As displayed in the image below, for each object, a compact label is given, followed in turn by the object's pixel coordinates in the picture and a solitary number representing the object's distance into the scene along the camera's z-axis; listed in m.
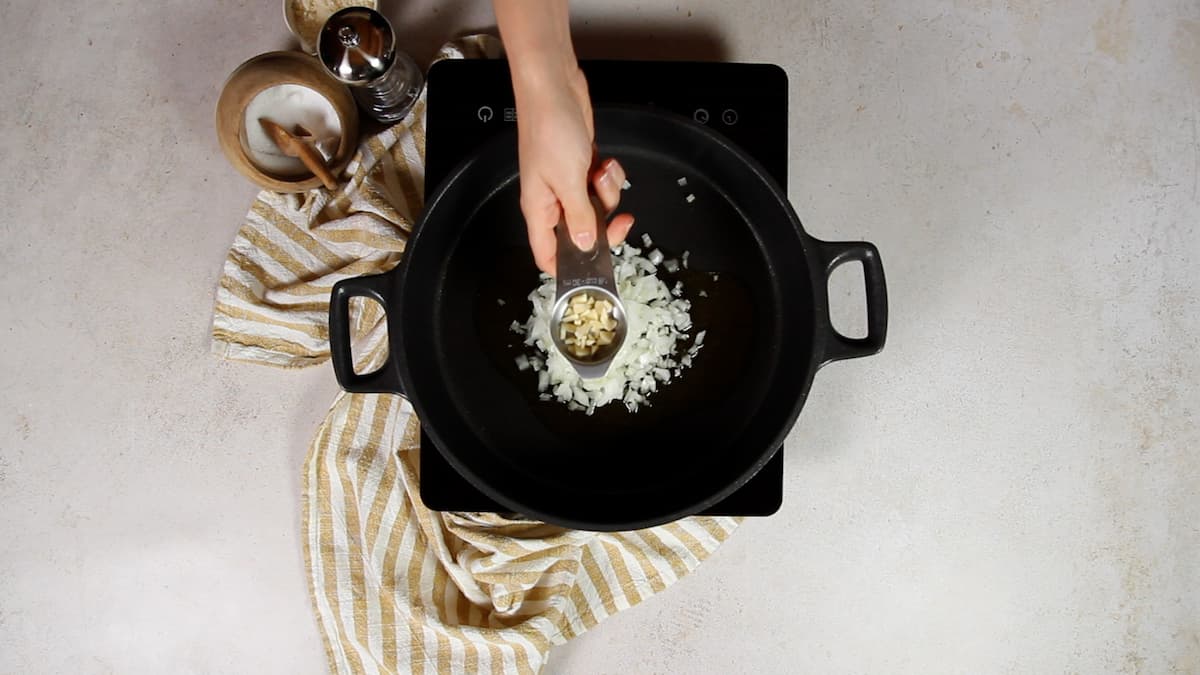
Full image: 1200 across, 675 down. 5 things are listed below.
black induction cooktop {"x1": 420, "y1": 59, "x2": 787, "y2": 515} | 0.87
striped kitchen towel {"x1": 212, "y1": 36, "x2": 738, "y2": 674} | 0.93
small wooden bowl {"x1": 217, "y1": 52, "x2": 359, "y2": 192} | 0.92
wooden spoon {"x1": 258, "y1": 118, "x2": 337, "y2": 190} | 0.92
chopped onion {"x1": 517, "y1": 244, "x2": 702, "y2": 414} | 0.84
